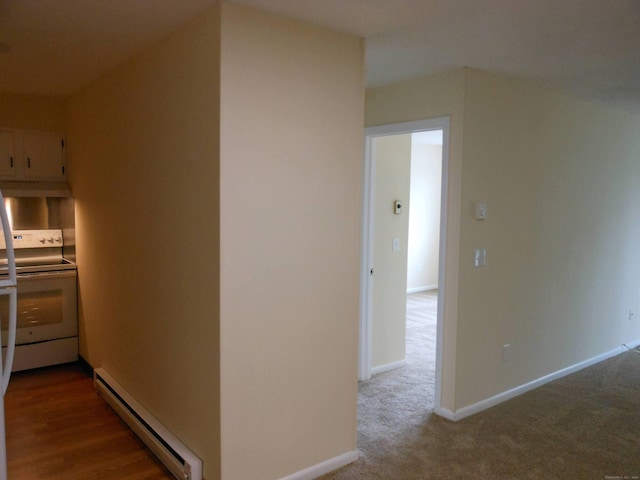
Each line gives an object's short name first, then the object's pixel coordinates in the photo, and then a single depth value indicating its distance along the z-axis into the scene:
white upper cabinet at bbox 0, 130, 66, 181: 4.29
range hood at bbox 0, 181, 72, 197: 4.27
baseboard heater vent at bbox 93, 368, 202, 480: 2.62
